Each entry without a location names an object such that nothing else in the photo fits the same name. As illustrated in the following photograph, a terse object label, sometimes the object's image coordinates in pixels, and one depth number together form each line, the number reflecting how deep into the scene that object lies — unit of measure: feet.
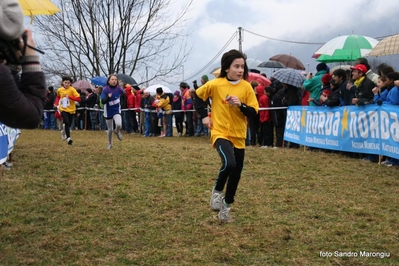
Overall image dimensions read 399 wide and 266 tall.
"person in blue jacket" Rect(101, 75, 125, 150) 44.45
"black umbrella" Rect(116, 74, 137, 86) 86.84
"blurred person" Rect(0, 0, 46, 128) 9.81
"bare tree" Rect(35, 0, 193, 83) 110.11
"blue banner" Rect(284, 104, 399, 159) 35.24
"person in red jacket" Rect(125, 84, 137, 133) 82.43
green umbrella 52.42
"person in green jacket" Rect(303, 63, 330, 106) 46.52
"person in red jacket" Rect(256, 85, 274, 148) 51.53
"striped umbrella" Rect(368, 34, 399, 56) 44.39
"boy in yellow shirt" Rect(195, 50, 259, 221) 20.94
